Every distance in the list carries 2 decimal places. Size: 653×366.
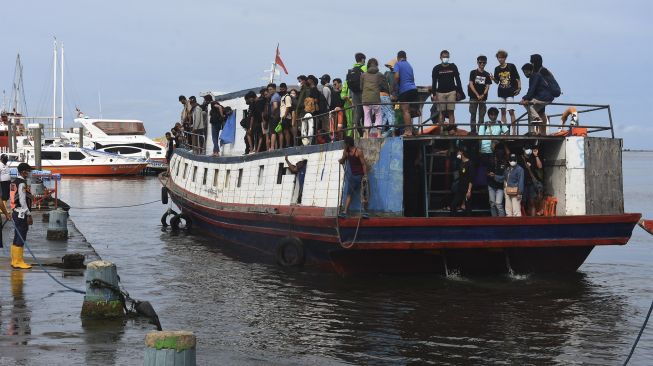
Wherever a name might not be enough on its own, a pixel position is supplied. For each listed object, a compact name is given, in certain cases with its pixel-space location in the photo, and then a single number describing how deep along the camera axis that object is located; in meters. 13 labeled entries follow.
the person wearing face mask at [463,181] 18.73
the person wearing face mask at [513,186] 18.31
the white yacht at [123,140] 84.44
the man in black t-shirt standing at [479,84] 19.22
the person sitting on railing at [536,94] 18.72
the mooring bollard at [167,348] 8.82
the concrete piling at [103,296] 13.27
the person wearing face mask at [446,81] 19.28
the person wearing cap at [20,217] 17.03
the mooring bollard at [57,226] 23.41
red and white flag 29.23
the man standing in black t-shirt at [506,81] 19.06
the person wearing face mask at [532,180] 19.08
